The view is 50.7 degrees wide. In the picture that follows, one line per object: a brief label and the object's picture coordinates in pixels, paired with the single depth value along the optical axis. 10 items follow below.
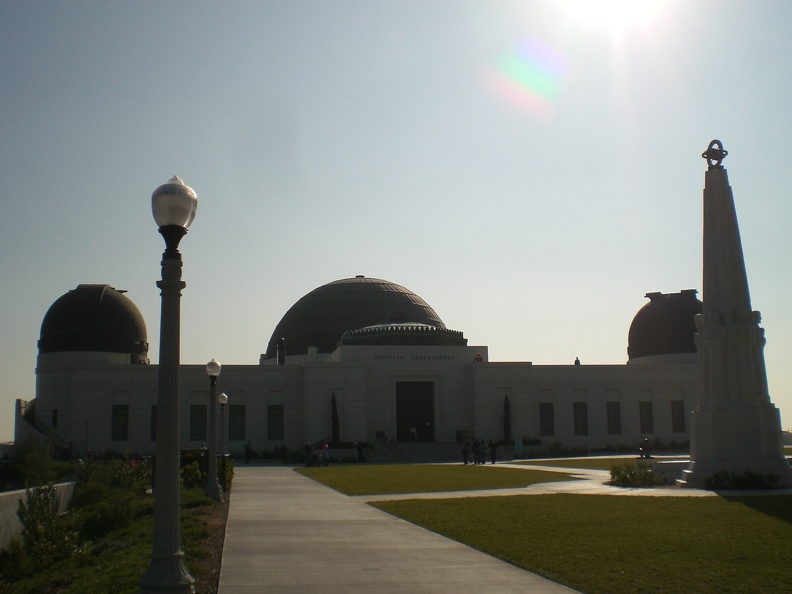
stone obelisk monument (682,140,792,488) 21.98
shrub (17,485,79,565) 14.20
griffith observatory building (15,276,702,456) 52.12
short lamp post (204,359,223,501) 21.16
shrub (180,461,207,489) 24.14
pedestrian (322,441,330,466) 43.00
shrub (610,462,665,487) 23.12
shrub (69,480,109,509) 20.09
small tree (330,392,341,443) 51.84
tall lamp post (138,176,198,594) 7.17
